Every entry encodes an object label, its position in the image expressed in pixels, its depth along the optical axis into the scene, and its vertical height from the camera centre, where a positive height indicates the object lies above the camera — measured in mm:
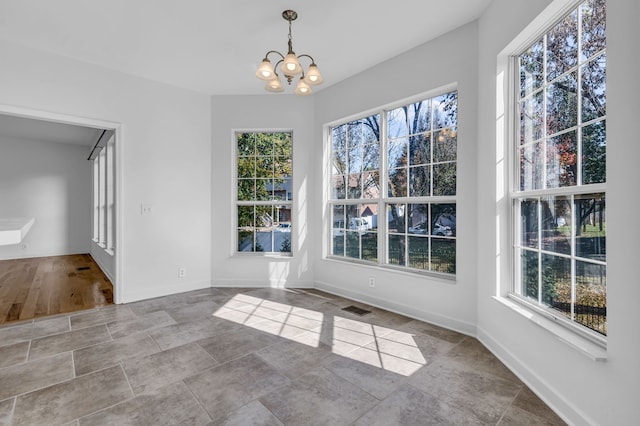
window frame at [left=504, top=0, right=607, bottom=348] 1862 +160
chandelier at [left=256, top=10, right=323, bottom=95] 2648 +1229
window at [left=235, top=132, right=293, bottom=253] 4770 +327
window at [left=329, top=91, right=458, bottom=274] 3238 +304
